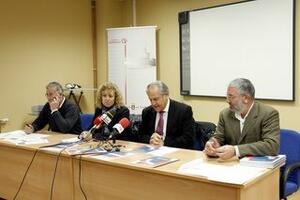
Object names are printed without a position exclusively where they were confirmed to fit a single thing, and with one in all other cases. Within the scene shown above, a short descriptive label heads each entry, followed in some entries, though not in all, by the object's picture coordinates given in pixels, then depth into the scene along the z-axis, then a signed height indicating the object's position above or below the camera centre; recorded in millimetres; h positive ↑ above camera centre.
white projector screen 3984 +328
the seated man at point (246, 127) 2441 -357
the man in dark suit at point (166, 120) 3154 -380
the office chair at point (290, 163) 2598 -637
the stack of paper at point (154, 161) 2379 -550
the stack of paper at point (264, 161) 2256 -521
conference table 2100 -662
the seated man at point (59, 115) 3652 -365
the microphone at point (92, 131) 2951 -448
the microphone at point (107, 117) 2881 -307
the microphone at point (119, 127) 2854 -377
